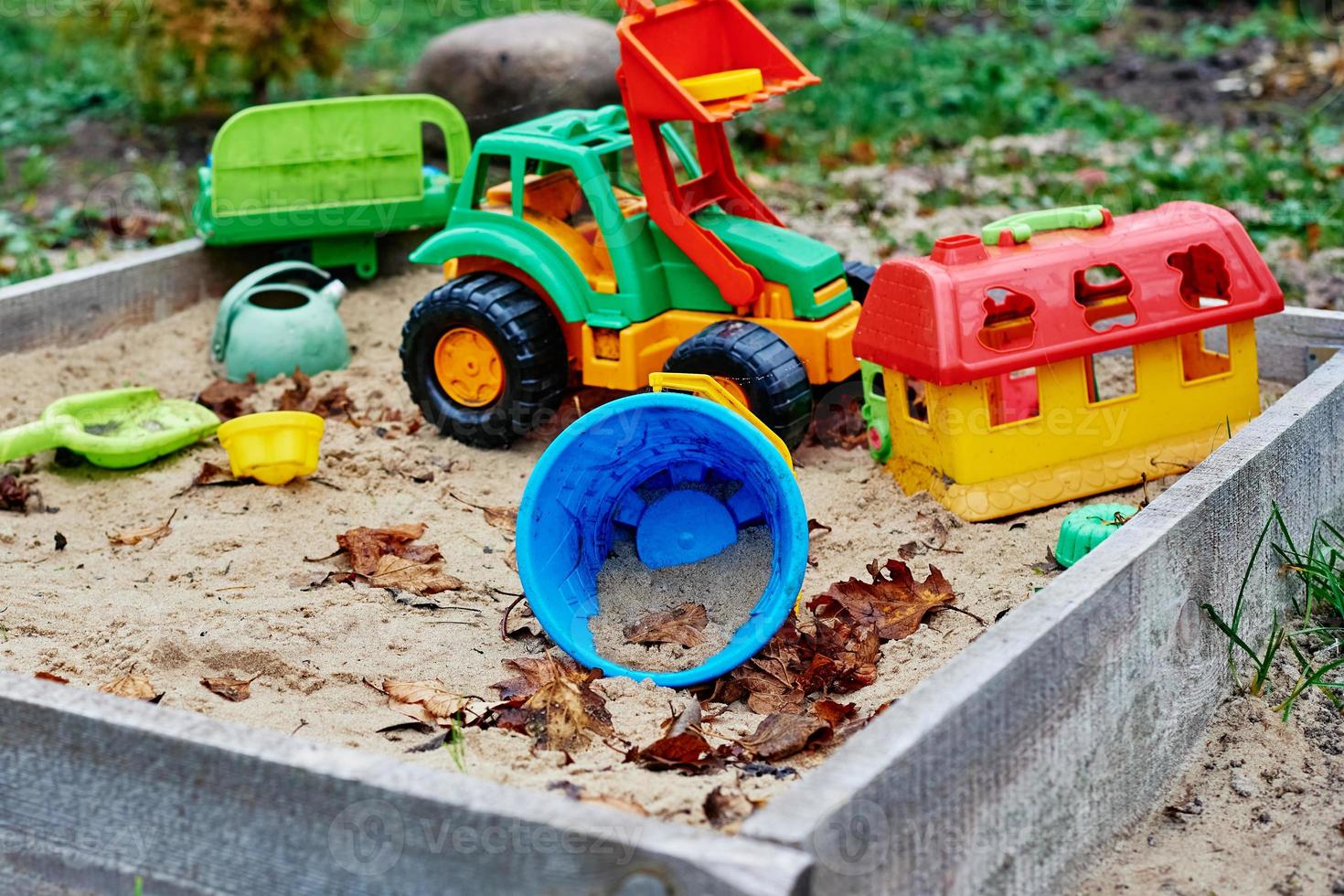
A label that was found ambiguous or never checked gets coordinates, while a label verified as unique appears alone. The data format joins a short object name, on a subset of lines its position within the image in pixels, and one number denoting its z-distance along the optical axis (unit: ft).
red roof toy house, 10.48
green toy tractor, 12.17
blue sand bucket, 8.57
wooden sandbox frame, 5.48
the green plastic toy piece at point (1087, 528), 9.57
